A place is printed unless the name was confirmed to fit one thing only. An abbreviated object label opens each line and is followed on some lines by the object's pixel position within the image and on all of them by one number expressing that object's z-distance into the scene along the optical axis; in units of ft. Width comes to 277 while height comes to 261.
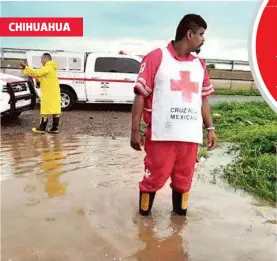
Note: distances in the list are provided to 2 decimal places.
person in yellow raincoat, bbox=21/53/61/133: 28.86
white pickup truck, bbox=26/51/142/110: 41.78
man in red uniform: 11.59
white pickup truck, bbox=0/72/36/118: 30.53
